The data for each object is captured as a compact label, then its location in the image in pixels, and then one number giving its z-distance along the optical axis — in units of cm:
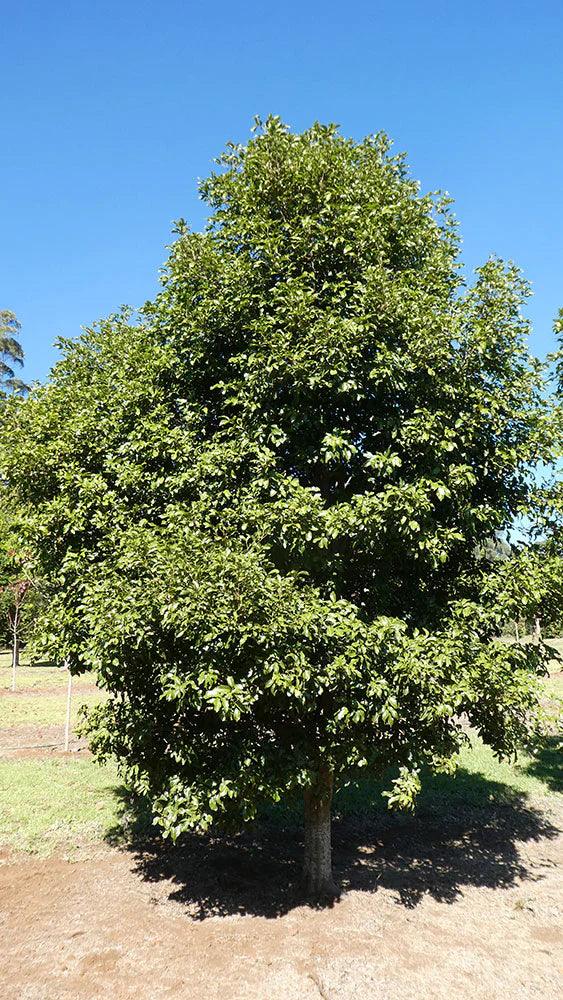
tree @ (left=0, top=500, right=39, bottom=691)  938
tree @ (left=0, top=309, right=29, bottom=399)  5175
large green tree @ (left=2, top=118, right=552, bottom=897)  720
